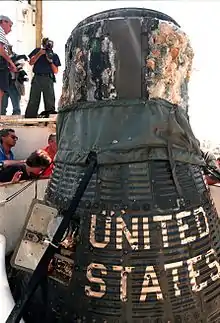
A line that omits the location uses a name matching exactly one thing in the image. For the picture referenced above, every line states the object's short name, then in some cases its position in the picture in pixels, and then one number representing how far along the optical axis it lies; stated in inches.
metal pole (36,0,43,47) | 396.5
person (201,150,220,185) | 128.2
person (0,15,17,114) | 244.8
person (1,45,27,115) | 272.4
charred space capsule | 90.9
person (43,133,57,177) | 201.9
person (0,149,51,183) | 164.2
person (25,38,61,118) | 260.5
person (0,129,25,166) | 210.5
